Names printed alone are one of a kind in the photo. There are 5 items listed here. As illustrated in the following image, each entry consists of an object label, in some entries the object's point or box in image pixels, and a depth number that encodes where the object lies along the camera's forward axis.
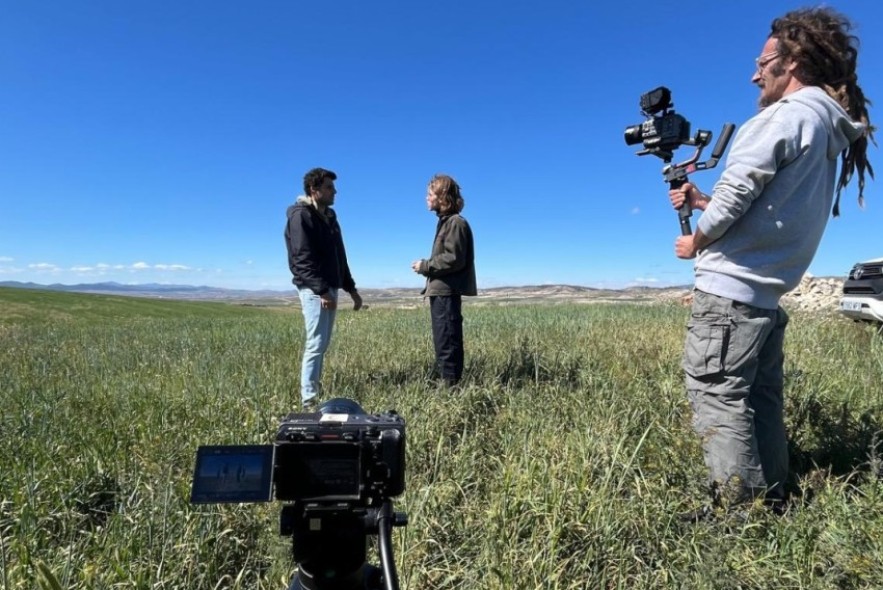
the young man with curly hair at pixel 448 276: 4.23
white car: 6.04
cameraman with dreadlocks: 1.95
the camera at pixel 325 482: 0.92
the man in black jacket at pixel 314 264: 4.03
